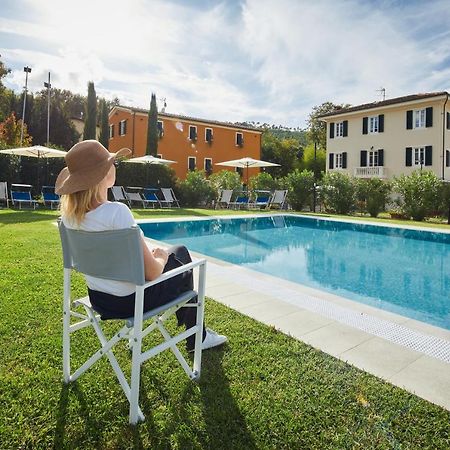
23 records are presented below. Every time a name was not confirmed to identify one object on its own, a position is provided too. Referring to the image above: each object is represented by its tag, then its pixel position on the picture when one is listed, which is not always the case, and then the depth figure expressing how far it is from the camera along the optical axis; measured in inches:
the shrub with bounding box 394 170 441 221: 546.9
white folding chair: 67.7
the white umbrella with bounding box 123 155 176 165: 626.8
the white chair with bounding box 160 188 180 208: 660.7
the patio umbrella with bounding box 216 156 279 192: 723.4
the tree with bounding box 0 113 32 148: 975.6
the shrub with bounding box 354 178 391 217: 612.4
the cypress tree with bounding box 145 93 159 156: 1007.6
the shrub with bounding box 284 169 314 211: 677.3
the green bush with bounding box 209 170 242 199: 698.8
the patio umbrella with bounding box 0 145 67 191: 500.7
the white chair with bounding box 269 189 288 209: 670.5
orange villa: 1100.5
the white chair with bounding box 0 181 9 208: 523.7
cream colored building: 877.8
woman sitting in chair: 72.0
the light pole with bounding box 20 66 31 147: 1013.2
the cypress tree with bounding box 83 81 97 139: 1008.9
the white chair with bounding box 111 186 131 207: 613.0
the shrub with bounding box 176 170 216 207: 693.3
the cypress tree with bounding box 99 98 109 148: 1063.6
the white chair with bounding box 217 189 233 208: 662.5
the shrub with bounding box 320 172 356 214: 629.9
